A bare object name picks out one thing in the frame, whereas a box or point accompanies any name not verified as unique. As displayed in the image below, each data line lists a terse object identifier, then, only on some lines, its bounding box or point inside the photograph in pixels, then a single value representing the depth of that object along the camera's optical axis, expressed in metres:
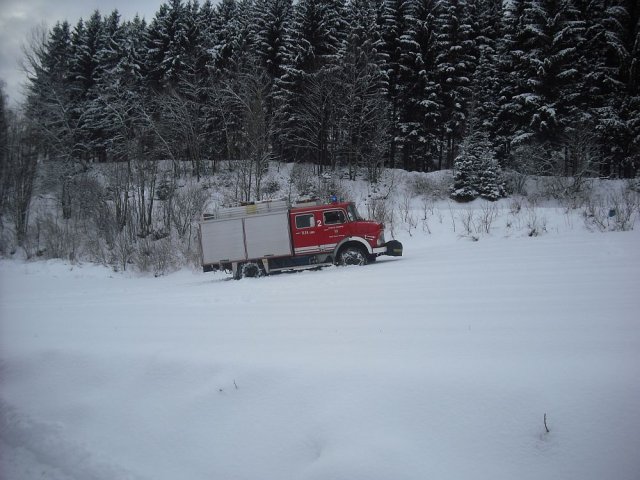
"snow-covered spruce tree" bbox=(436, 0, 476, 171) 30.30
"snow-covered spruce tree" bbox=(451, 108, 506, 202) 24.78
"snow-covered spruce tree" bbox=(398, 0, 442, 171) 30.58
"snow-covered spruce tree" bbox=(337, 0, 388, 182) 29.09
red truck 13.67
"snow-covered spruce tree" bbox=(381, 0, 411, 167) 31.73
